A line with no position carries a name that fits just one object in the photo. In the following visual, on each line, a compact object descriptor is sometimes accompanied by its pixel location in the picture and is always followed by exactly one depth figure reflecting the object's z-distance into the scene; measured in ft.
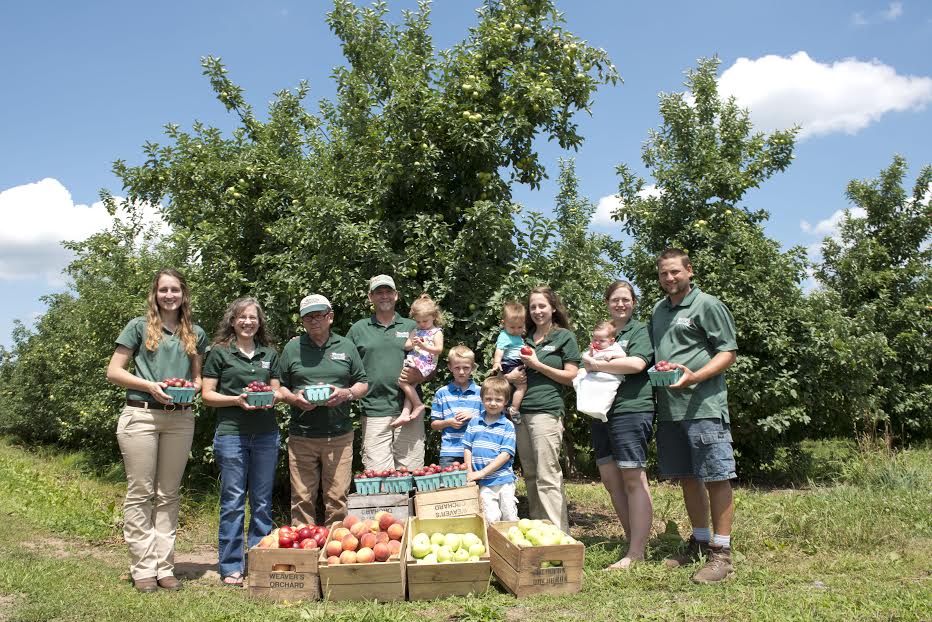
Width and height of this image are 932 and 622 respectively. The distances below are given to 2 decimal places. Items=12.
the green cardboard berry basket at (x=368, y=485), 17.76
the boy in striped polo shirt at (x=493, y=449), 18.54
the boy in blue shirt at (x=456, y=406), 19.15
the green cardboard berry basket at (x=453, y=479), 17.70
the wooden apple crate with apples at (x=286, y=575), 15.24
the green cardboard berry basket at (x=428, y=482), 17.71
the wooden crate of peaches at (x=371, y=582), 14.89
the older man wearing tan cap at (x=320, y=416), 18.45
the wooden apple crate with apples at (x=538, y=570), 15.08
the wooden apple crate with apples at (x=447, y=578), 15.14
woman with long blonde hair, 16.20
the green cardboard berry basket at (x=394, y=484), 17.88
